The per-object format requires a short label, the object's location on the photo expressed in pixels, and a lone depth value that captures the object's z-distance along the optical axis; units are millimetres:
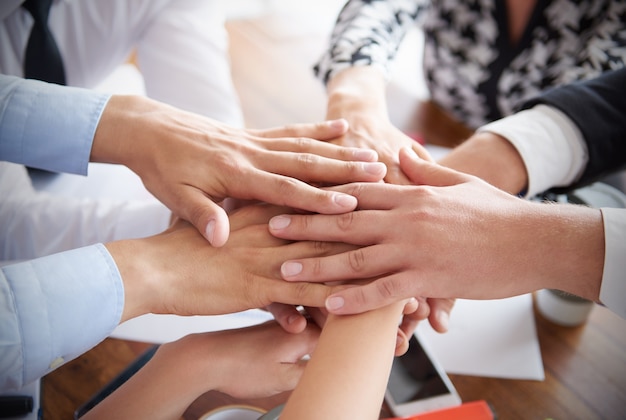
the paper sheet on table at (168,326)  713
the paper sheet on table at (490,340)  717
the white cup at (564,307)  732
